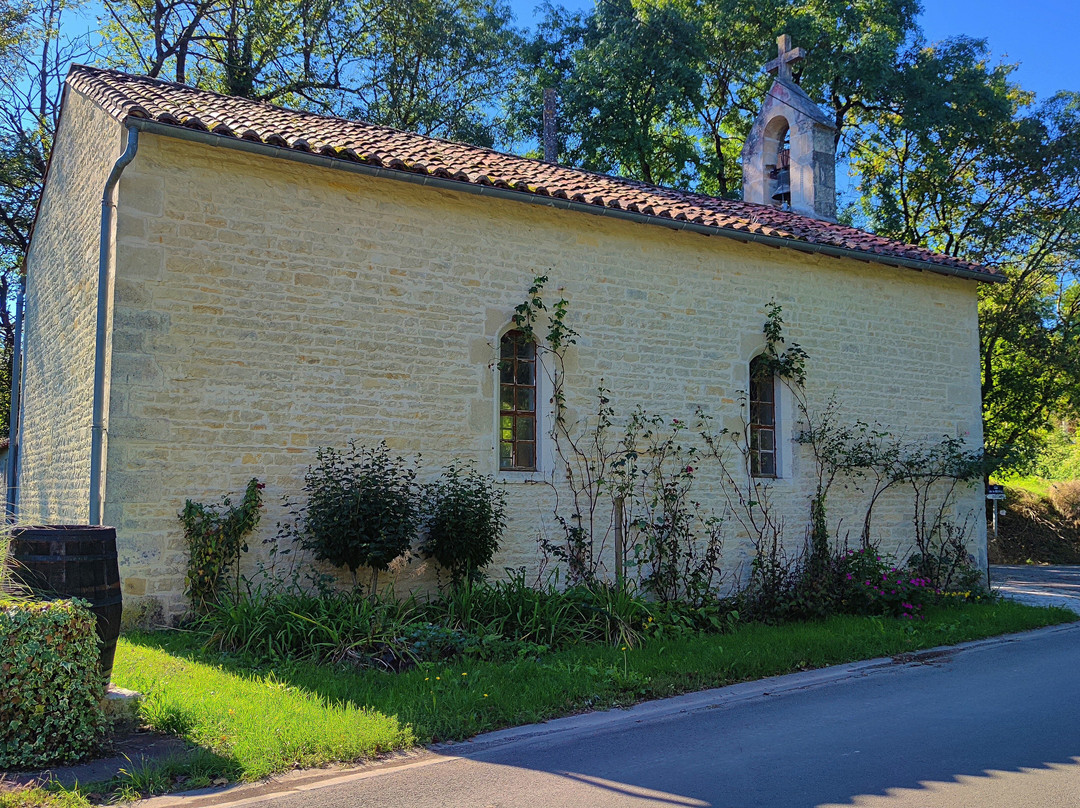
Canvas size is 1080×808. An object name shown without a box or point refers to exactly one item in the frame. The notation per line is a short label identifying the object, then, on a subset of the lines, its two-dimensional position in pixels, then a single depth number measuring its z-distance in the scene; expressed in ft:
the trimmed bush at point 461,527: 29.32
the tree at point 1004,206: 67.31
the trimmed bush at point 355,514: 27.37
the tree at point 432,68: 72.64
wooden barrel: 17.58
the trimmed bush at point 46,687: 15.52
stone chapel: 27.07
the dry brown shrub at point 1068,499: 71.82
